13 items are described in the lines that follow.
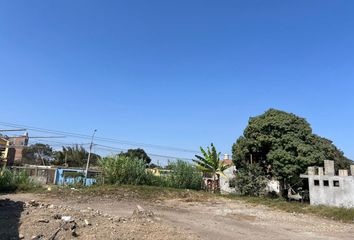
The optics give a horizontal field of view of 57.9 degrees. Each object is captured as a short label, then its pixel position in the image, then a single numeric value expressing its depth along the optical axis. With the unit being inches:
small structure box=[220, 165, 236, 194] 866.9
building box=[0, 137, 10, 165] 1642.7
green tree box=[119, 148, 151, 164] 2262.7
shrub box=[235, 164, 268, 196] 712.4
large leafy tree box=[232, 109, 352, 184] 643.5
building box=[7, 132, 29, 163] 1746.8
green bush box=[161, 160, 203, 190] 795.4
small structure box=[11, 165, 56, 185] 1288.9
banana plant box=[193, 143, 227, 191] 893.8
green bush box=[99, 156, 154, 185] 713.6
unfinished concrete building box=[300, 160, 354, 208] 538.3
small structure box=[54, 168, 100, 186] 760.0
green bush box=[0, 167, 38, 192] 620.7
